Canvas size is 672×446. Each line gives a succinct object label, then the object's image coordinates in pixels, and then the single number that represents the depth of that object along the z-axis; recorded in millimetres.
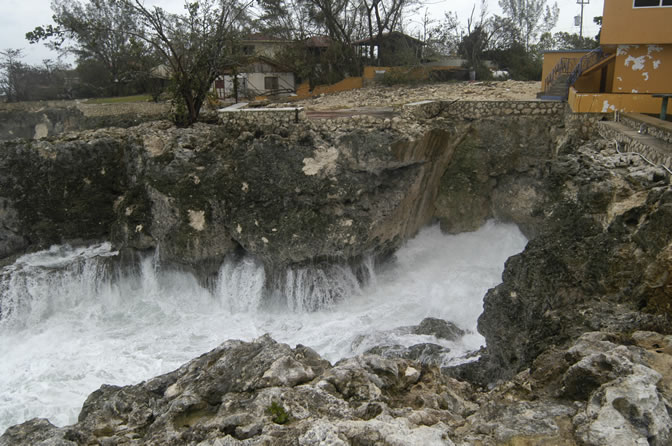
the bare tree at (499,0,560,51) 33156
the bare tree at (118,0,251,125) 16641
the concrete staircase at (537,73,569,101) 15695
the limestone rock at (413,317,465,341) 11973
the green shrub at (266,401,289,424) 5516
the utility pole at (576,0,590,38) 33469
